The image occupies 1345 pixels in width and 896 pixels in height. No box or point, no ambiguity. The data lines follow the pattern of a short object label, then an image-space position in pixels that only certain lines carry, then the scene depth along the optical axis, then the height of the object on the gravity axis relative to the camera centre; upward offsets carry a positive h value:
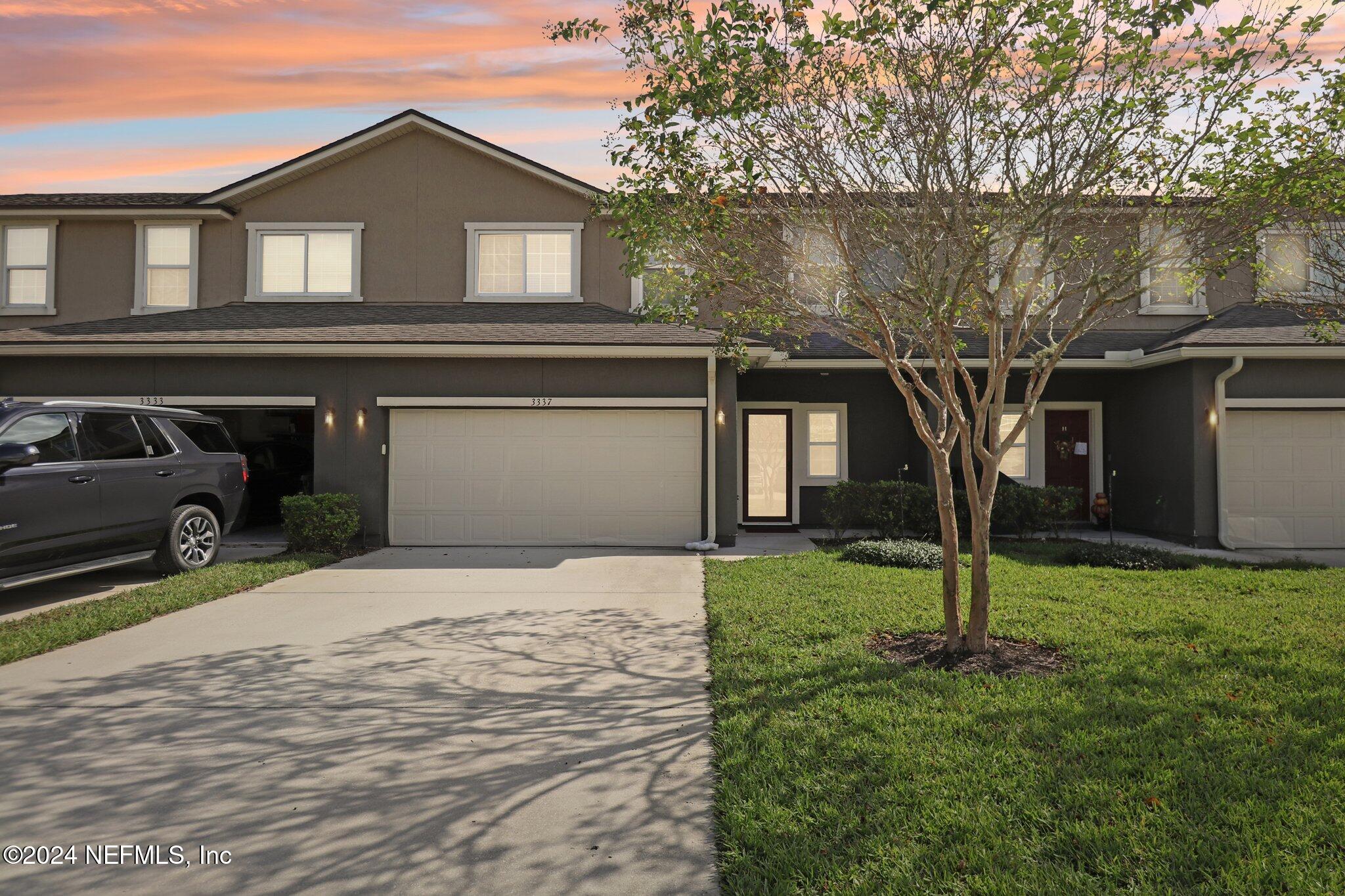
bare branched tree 5.46 +2.22
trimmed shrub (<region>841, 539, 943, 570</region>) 9.77 -1.10
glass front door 14.84 +0.06
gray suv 7.31 -0.27
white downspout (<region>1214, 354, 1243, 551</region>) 11.81 +0.37
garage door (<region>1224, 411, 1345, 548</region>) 12.13 -0.14
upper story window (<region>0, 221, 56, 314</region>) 14.16 +3.52
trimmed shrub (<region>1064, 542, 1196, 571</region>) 9.69 -1.12
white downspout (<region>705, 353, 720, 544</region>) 11.88 +0.17
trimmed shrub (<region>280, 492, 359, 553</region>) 11.04 -0.82
